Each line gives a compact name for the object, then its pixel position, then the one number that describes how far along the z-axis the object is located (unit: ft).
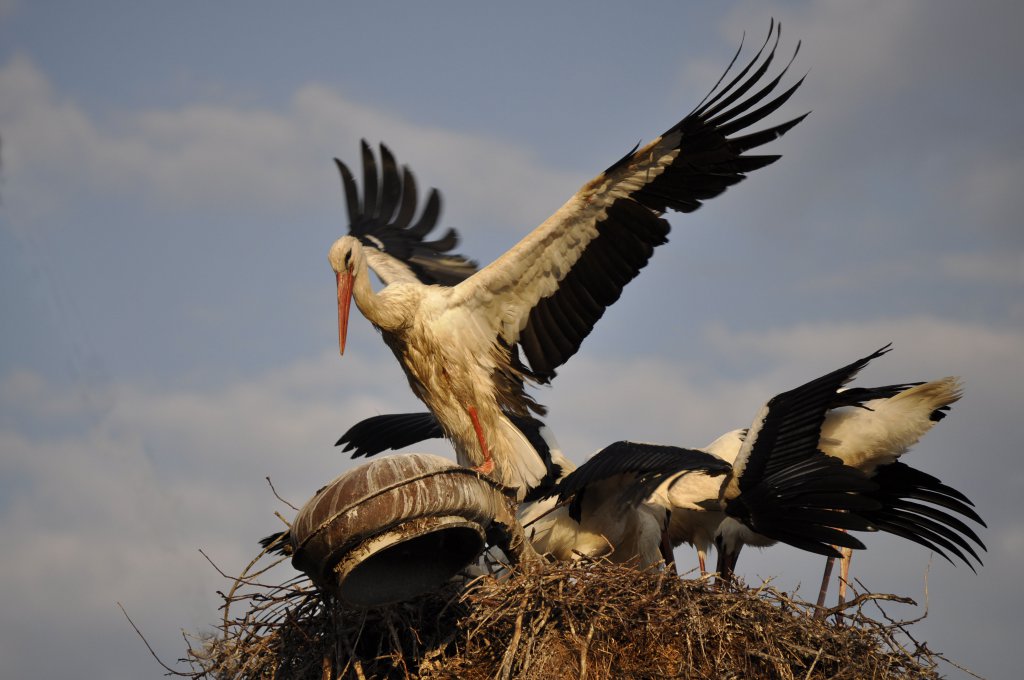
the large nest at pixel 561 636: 40.60
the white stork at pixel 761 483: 47.78
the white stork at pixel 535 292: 50.93
